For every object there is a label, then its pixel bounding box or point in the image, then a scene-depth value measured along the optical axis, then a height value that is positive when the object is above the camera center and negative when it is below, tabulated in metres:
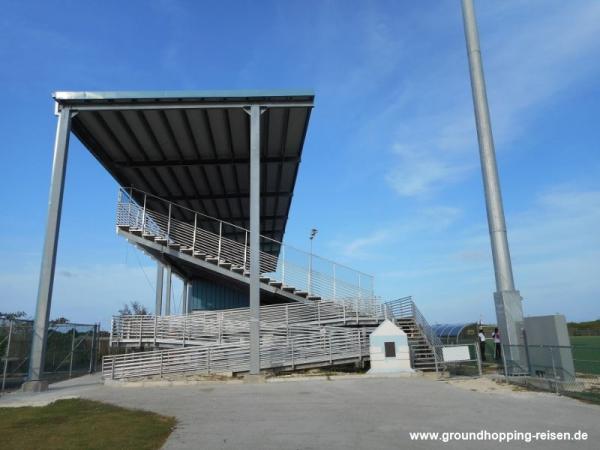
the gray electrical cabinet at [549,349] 11.55 -0.48
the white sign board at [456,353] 14.51 -0.64
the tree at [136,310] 44.33 +3.13
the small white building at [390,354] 15.73 -0.69
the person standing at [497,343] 18.19 -0.46
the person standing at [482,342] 19.47 -0.44
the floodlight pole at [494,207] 14.21 +4.21
